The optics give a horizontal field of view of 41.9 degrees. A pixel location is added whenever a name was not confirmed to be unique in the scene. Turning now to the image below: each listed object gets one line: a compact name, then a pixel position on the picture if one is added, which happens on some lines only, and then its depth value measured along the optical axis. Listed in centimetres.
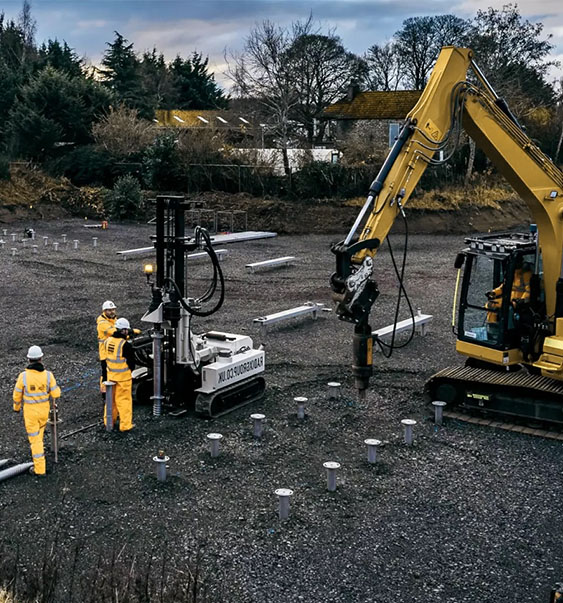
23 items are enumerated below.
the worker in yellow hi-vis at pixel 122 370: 1005
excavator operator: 1097
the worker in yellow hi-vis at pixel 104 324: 1123
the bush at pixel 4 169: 3878
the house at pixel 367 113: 4578
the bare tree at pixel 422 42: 5562
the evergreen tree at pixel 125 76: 5153
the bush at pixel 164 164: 3947
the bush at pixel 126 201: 3694
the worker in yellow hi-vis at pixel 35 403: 886
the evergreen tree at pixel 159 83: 6625
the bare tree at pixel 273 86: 4175
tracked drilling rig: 1073
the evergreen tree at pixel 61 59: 5241
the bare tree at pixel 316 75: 4591
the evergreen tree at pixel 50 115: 4316
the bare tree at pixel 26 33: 7694
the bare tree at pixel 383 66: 5638
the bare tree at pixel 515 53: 4238
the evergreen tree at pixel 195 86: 7119
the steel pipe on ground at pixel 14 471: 866
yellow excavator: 955
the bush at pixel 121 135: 4294
